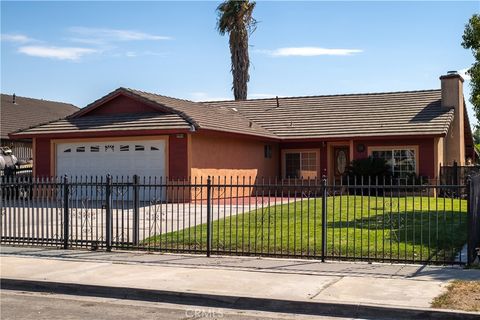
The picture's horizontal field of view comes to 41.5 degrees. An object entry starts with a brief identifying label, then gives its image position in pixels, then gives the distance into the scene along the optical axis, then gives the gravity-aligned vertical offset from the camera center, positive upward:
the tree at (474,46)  17.83 +3.75
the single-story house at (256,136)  23.84 +1.70
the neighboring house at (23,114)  36.25 +4.13
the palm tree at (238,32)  46.75 +10.76
